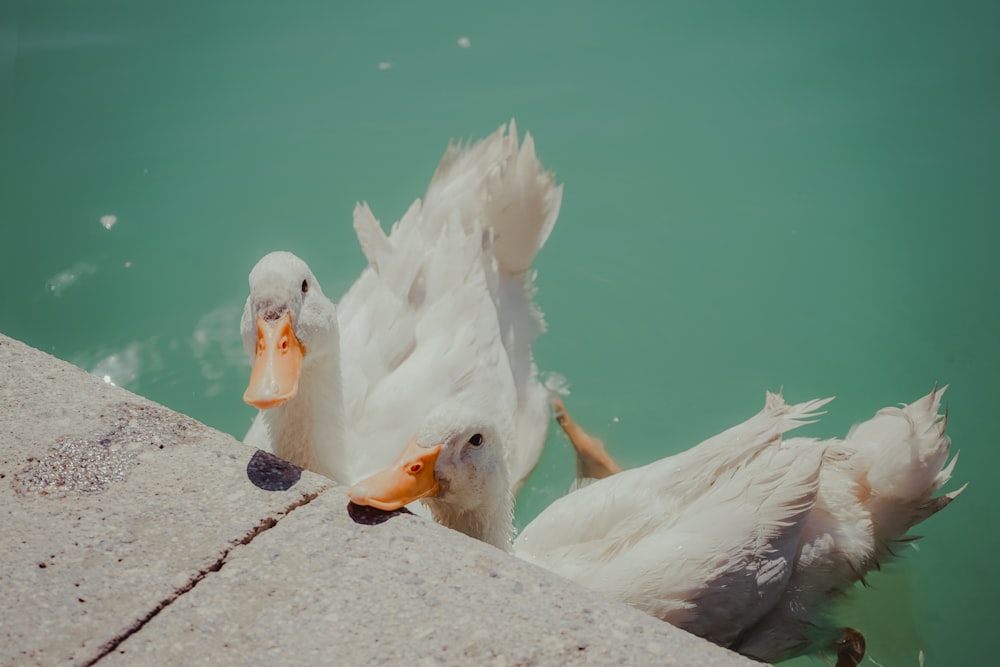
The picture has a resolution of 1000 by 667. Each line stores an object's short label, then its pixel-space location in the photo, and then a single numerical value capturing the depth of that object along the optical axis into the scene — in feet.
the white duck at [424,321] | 9.07
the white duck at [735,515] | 8.36
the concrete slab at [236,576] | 4.98
